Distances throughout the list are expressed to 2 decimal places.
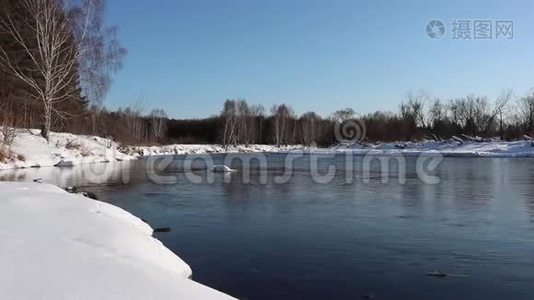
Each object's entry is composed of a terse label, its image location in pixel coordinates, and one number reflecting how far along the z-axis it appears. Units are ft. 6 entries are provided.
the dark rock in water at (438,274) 21.03
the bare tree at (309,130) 294.25
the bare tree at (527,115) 226.11
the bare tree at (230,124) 256.32
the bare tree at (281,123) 284.04
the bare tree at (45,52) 89.92
